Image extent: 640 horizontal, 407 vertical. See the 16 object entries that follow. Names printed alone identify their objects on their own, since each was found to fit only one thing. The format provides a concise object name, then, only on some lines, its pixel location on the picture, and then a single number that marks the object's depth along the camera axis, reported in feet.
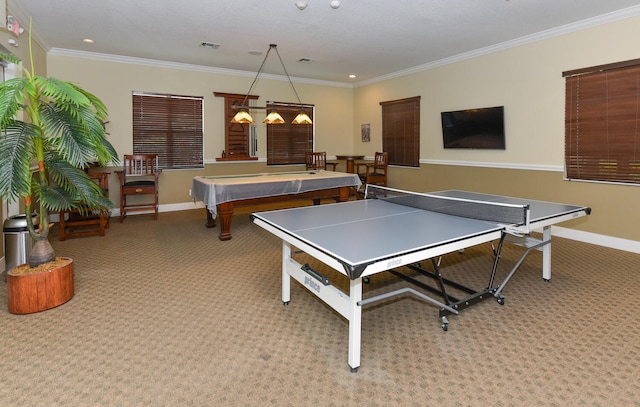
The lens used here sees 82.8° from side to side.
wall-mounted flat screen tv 18.12
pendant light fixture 16.87
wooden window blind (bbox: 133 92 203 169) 21.24
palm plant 8.00
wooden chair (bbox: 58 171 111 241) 15.85
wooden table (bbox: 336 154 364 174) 26.35
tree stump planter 8.74
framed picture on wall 27.11
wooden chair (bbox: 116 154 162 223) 19.21
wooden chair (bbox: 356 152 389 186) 23.26
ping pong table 6.26
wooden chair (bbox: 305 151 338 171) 25.40
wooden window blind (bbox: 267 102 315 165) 25.49
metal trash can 10.77
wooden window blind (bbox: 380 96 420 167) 22.93
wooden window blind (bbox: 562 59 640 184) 13.50
